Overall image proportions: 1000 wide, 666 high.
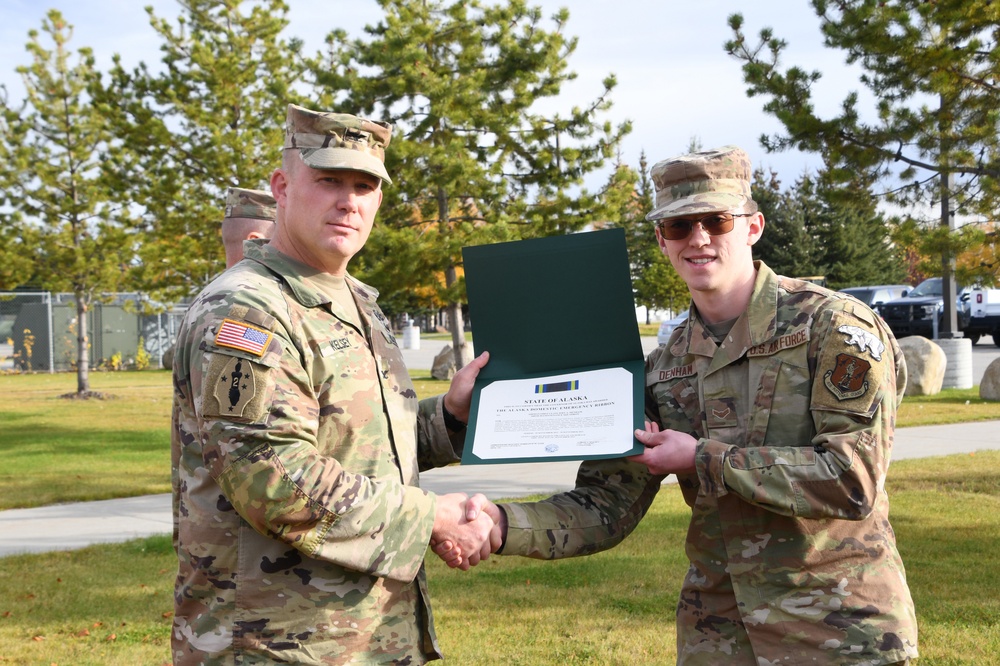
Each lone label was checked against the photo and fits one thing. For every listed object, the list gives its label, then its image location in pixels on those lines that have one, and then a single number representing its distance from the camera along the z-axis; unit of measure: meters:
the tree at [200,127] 17.84
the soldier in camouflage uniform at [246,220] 6.05
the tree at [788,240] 40.03
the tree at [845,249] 41.12
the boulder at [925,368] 16.95
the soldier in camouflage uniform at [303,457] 2.45
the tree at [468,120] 12.53
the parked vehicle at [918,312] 29.73
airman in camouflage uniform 2.57
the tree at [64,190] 19.69
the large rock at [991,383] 15.50
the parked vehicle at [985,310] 30.17
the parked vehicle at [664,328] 31.80
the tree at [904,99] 8.66
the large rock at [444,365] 22.72
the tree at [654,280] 41.53
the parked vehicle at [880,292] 33.41
